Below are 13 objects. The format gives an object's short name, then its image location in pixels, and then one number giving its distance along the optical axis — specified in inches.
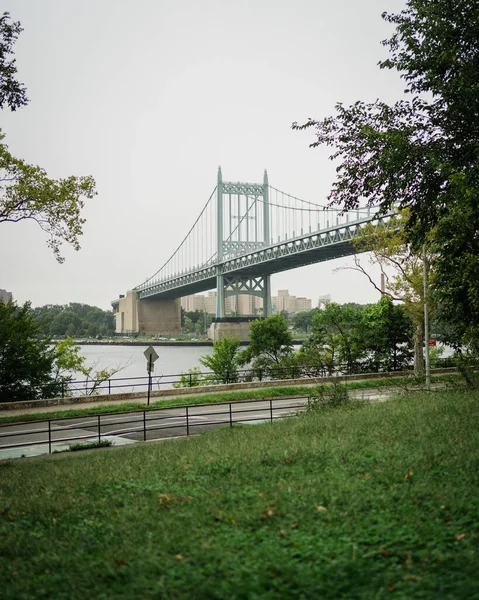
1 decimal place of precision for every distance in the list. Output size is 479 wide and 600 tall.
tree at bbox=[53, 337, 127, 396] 1307.8
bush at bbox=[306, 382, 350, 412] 575.2
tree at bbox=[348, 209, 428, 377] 1083.3
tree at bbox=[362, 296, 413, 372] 1300.4
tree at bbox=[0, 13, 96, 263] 644.1
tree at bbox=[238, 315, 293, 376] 1471.5
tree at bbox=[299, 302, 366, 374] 1322.6
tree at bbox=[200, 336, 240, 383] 1581.0
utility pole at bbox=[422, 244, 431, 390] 950.4
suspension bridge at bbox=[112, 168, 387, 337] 1962.4
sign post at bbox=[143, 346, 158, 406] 839.6
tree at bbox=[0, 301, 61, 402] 920.9
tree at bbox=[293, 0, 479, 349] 448.1
